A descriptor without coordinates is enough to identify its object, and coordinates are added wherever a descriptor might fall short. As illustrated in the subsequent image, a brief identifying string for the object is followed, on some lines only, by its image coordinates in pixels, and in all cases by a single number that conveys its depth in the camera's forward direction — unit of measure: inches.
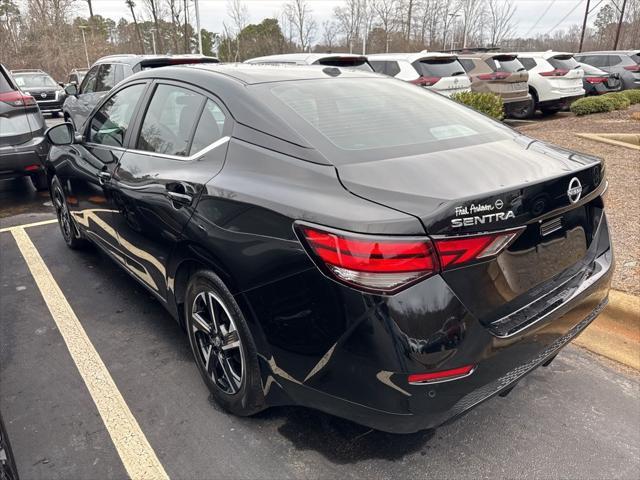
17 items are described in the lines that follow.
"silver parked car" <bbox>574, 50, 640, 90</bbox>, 670.8
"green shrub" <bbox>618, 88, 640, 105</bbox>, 522.0
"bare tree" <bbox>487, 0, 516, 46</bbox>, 1705.2
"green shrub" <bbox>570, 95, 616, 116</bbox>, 463.8
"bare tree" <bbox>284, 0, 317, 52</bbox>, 1595.7
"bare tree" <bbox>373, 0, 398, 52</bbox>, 1679.4
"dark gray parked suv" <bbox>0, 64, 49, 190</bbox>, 238.2
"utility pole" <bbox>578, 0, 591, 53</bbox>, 1408.7
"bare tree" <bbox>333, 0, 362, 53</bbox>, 1658.5
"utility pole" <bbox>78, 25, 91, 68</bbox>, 1629.9
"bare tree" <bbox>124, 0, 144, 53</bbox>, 1487.5
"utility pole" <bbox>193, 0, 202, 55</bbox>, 968.3
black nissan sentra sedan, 68.3
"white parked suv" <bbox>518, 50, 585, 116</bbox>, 522.9
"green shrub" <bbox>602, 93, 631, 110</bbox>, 471.8
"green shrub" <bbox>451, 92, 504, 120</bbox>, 355.3
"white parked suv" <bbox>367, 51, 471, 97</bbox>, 421.1
